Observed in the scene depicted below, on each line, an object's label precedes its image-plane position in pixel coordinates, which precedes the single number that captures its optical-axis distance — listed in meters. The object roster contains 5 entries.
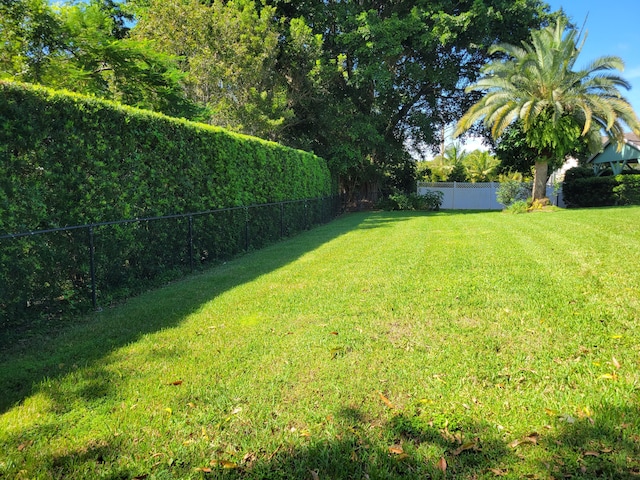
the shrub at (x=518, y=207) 18.36
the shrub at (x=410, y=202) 24.55
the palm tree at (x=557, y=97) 17.17
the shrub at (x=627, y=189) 21.39
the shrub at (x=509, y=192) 21.70
